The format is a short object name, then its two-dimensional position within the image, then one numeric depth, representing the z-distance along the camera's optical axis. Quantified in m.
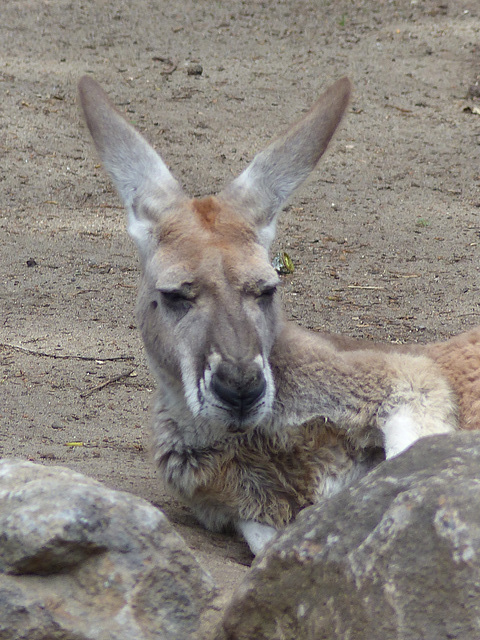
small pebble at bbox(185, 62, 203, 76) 21.08
